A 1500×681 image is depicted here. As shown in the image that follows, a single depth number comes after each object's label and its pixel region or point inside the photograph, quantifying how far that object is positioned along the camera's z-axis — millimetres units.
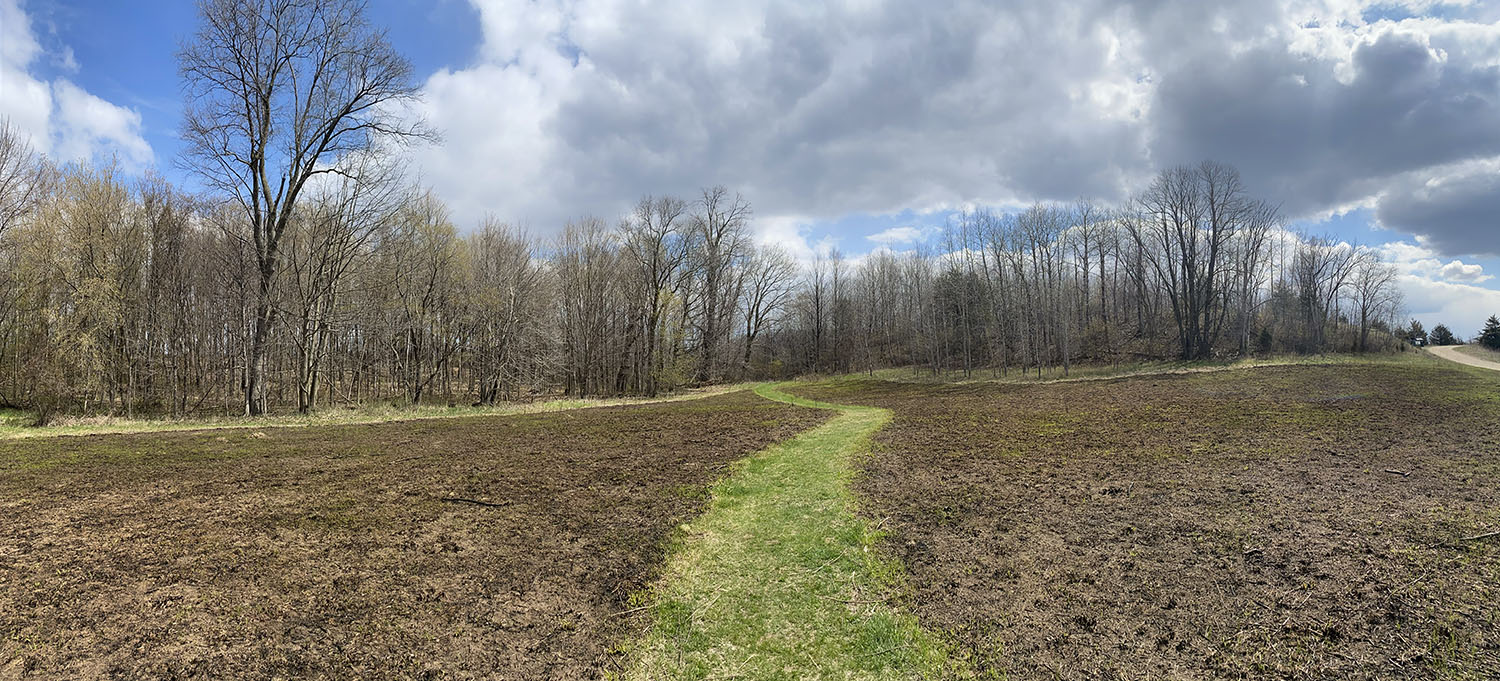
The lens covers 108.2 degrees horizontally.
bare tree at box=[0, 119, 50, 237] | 20031
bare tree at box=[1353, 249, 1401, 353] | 41712
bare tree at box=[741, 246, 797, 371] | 55069
